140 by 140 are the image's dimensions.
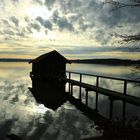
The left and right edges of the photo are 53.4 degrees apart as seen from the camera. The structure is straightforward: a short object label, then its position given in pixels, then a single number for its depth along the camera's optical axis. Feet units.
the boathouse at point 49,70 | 59.44
